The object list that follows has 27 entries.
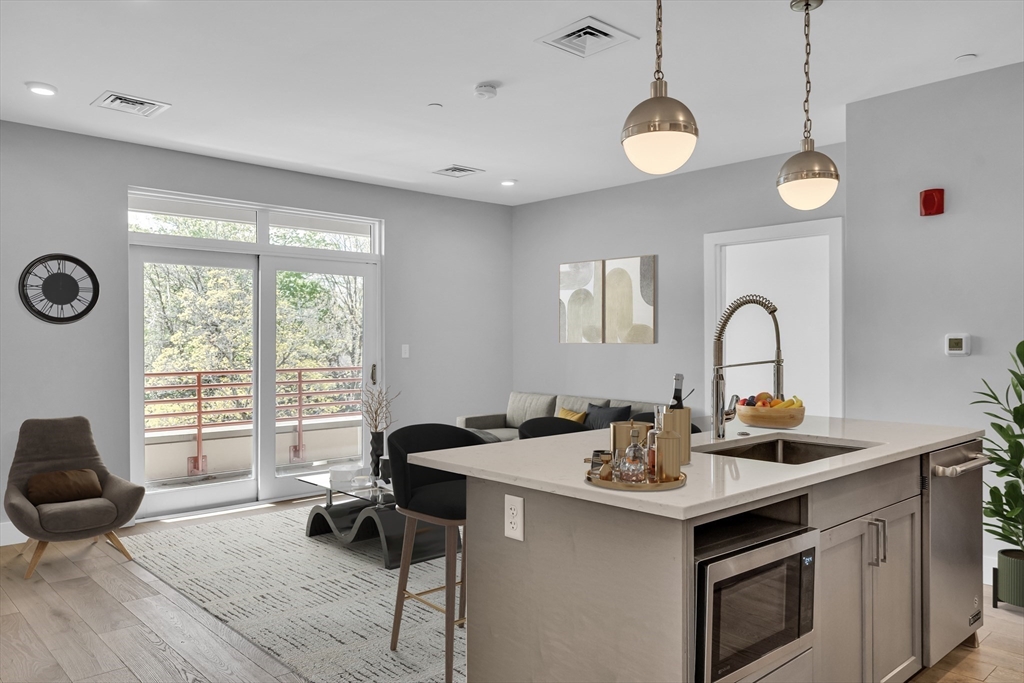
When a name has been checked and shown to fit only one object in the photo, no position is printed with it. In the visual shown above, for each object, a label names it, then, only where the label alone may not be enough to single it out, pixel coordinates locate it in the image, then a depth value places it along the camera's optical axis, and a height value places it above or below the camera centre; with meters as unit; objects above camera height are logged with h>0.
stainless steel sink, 2.68 -0.41
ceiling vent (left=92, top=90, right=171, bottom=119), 4.12 +1.42
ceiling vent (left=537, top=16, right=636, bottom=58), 3.17 +1.41
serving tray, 1.75 -0.35
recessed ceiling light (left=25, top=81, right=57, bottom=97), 3.90 +1.41
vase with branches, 6.29 -0.54
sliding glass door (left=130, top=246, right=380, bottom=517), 5.31 -0.21
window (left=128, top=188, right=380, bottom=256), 5.28 +0.98
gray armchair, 3.95 -0.88
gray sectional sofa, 6.38 -0.64
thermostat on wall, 3.82 +0.01
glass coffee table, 4.25 -1.12
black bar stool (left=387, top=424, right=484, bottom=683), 2.66 -0.61
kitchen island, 1.69 -0.58
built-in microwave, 1.70 -0.65
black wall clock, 4.69 +0.37
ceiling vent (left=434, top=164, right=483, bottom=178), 5.85 +1.45
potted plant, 3.36 -0.76
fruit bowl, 2.79 -0.28
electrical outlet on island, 2.03 -0.49
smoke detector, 3.90 +1.40
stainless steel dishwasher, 2.62 -0.78
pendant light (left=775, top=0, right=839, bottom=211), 2.62 +0.62
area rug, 2.97 -1.30
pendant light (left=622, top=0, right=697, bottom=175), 2.07 +0.62
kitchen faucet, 2.59 -0.12
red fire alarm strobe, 3.88 +0.79
